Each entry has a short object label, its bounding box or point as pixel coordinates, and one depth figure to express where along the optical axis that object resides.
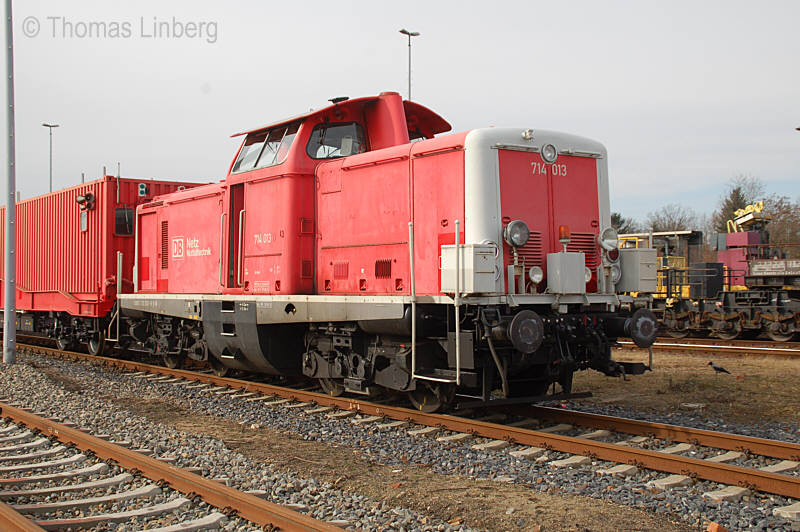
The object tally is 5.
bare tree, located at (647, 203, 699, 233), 65.54
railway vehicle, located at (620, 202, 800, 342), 18.39
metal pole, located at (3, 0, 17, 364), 13.43
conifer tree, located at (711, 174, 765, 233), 54.53
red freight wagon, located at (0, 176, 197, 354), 13.89
